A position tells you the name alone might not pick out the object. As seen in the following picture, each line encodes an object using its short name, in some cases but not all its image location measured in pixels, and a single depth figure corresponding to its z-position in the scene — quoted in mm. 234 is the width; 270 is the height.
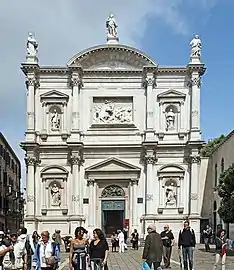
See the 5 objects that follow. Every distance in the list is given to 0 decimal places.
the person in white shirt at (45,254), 15883
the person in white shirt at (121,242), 42741
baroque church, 53188
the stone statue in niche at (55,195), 53531
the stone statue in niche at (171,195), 53500
